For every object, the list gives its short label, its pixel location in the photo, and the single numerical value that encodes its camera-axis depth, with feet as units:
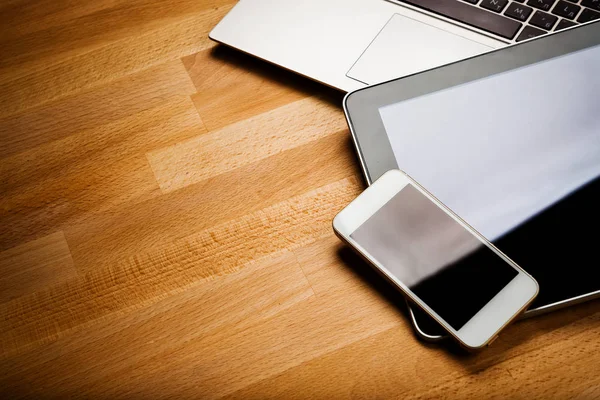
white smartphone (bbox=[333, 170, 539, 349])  1.43
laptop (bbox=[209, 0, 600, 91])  1.82
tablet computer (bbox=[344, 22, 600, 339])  1.51
